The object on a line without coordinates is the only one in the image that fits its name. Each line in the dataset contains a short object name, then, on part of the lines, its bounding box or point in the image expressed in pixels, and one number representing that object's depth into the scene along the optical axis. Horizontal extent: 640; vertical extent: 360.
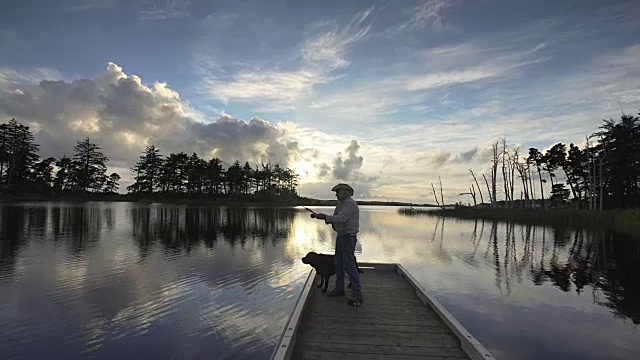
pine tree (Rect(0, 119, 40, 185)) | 62.19
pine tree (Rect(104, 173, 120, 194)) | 79.01
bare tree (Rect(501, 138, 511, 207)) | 52.60
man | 6.30
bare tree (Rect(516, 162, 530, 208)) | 51.19
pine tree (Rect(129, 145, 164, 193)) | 79.56
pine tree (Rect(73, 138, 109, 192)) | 73.81
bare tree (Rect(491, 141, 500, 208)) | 52.47
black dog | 7.10
